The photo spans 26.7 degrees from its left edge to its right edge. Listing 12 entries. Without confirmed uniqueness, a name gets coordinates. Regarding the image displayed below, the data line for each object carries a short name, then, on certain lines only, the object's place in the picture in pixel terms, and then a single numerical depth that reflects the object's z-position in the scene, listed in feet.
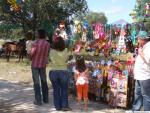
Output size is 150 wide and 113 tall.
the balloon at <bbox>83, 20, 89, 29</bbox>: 32.53
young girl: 25.00
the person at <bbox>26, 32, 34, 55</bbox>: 25.94
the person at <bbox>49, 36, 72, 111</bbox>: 24.67
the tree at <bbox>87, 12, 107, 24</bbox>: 287.73
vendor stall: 25.17
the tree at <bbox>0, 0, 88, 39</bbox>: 58.66
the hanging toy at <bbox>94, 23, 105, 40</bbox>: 31.52
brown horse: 61.04
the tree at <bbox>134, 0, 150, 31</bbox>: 32.38
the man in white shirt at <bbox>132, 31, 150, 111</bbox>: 20.53
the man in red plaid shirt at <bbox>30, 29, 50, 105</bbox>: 25.67
